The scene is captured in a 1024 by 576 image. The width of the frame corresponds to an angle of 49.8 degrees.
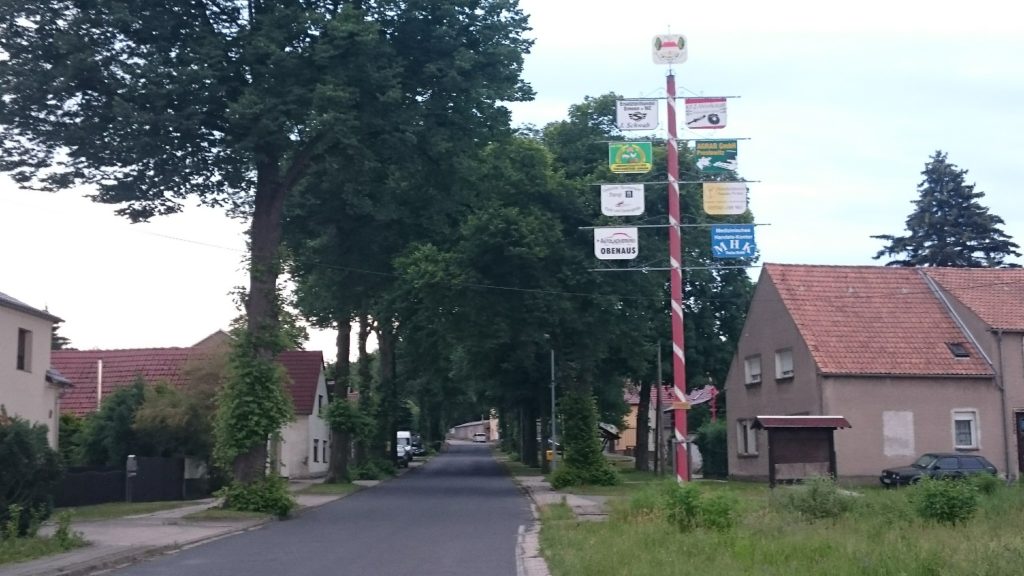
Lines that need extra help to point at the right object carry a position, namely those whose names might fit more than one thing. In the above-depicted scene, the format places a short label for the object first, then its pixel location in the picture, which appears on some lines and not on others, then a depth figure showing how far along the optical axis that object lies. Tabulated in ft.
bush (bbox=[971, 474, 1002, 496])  76.33
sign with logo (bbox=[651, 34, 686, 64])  70.03
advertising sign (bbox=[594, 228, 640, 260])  69.92
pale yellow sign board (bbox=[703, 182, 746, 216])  68.69
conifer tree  203.62
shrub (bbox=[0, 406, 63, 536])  59.36
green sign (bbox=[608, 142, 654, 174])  70.13
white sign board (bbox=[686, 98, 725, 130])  68.64
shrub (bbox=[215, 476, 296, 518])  89.15
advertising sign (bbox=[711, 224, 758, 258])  67.97
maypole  67.56
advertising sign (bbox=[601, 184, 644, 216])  69.31
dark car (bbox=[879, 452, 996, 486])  111.48
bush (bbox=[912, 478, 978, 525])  59.00
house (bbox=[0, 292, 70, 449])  97.35
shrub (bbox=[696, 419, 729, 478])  163.02
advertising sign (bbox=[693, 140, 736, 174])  66.90
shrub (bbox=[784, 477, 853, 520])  63.93
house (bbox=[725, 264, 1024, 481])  127.13
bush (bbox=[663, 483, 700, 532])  60.18
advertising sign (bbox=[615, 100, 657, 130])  68.08
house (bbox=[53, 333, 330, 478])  146.72
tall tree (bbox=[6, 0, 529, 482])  81.51
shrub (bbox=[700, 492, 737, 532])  59.21
